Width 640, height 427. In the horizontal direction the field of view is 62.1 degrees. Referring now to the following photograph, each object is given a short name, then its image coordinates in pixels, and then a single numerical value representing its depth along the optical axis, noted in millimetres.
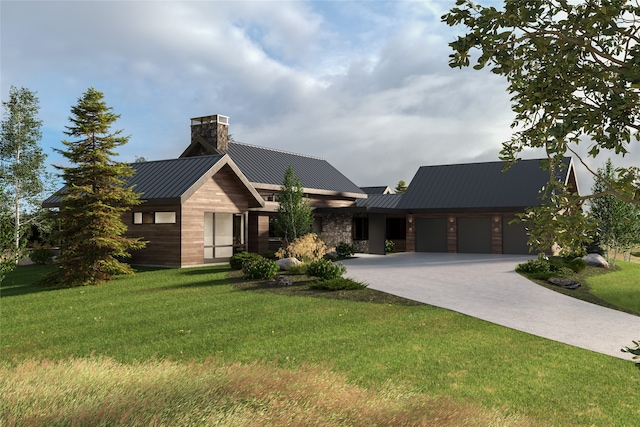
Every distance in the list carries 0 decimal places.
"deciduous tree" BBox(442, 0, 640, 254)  4055
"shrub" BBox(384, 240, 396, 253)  34462
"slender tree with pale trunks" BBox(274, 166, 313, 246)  26906
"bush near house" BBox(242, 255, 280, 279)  18547
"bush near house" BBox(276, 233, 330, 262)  20703
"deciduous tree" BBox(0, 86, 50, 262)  33906
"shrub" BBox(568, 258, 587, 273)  22203
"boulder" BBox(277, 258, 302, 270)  20859
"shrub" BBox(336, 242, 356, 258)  30141
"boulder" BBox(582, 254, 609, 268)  24772
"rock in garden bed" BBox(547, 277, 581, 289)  18031
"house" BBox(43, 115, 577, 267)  23688
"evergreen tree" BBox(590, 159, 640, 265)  26328
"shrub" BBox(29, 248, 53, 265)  27938
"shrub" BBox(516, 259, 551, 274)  20672
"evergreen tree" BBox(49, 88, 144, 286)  19844
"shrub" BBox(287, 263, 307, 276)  19844
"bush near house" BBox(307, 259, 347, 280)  17625
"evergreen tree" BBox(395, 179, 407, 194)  65875
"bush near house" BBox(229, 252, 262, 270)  21906
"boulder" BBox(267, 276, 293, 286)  17141
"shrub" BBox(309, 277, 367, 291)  16203
